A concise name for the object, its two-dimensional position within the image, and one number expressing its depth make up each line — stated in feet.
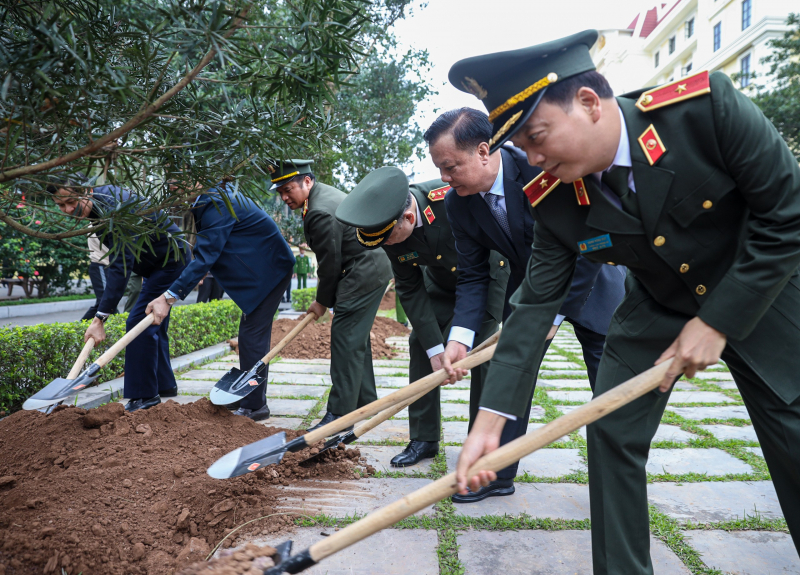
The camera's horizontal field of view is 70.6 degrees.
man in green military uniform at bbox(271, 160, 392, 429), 13.52
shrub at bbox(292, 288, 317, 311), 40.60
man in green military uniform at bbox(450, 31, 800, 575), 5.16
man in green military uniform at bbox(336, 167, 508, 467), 10.47
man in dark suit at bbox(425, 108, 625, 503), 8.97
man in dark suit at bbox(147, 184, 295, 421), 14.65
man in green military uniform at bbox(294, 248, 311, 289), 52.02
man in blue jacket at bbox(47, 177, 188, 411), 14.64
